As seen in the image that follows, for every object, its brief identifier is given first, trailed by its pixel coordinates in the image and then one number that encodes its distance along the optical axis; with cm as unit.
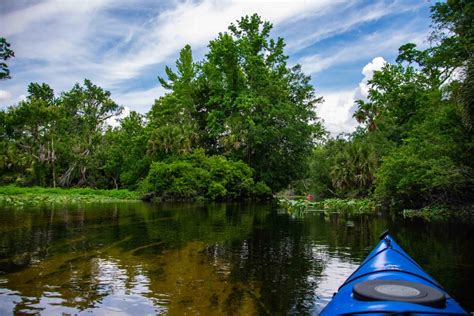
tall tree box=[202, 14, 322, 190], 3962
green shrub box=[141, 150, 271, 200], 3462
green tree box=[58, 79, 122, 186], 4966
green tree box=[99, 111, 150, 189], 4403
